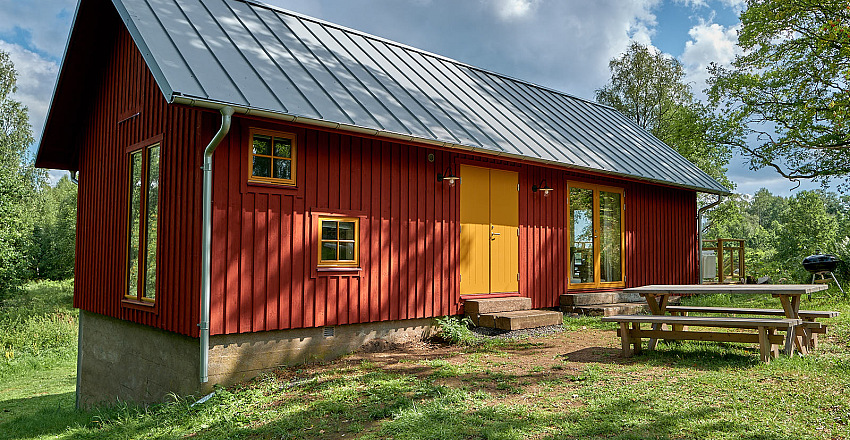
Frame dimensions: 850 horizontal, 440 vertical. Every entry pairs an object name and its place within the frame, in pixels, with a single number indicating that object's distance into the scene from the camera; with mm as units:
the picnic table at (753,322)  5941
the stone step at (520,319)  8414
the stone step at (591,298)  10297
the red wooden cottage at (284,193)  6613
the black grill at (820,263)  14969
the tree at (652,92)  28188
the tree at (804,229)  20519
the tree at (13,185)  20703
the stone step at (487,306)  8773
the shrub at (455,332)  8070
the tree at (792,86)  16062
